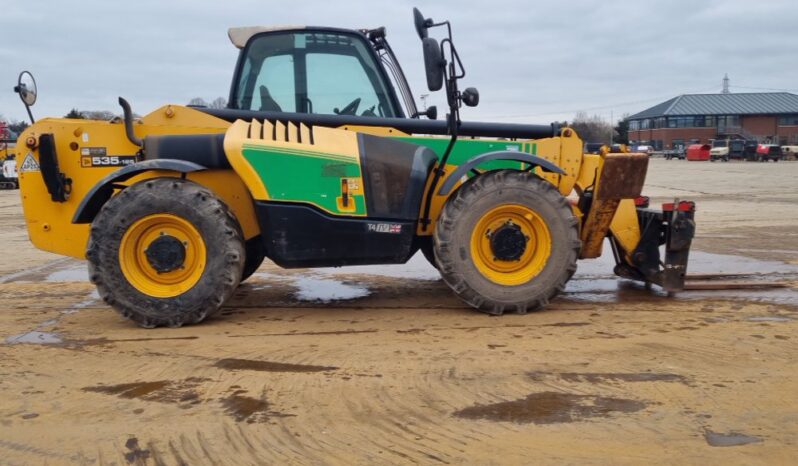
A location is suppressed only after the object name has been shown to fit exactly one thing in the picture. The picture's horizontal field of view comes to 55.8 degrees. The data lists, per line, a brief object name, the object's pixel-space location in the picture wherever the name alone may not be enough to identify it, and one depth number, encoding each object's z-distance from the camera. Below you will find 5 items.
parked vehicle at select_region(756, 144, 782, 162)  54.56
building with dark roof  79.44
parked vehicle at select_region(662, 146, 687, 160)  66.69
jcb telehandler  5.48
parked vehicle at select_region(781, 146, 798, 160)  57.16
